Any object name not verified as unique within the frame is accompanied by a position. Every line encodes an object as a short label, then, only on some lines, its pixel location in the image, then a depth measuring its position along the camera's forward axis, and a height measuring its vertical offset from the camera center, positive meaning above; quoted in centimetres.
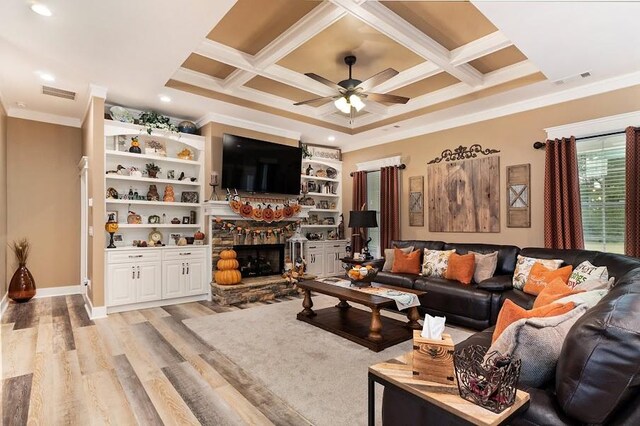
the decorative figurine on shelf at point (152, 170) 534 +71
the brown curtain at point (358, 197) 720 +35
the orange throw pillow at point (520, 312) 172 -54
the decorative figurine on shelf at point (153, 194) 535 +32
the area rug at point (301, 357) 238 -137
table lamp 627 -11
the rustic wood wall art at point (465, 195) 512 +29
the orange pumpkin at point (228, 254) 542 -67
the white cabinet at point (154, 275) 466 -92
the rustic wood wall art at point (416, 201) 610 +23
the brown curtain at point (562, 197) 420 +20
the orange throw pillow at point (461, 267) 435 -73
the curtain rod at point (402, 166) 639 +91
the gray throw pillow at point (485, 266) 431 -71
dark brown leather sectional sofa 116 -61
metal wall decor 521 +98
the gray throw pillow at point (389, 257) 538 -73
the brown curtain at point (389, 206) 641 +14
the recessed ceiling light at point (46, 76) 400 +169
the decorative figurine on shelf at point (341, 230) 770 -39
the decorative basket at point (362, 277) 396 -77
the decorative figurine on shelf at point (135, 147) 511 +103
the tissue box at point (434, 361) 145 -66
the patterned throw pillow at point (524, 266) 374 -64
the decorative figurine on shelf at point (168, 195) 545 +31
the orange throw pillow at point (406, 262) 509 -77
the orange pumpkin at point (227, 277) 527 -102
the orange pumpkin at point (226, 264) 534 -82
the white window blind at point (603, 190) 402 +27
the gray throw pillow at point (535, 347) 147 -60
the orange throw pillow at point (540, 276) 345 -68
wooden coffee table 339 -131
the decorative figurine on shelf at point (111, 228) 475 -20
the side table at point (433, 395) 123 -75
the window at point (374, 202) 700 +24
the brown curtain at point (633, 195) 375 +19
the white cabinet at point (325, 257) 691 -95
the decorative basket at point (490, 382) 127 -66
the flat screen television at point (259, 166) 555 +86
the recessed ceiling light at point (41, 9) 268 +169
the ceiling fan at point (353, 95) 380 +143
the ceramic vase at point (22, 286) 504 -111
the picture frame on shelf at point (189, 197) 569 +29
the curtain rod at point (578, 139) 398 +96
